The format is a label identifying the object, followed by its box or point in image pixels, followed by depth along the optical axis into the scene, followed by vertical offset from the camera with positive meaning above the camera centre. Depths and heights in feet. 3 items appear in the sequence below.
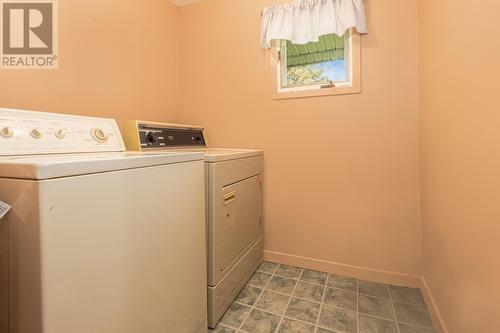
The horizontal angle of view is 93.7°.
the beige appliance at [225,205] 4.10 -0.78
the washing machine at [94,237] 1.75 -0.63
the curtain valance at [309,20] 5.30 +3.55
